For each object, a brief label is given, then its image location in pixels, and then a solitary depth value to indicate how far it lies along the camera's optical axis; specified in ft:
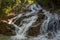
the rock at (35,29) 16.70
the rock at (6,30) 16.80
